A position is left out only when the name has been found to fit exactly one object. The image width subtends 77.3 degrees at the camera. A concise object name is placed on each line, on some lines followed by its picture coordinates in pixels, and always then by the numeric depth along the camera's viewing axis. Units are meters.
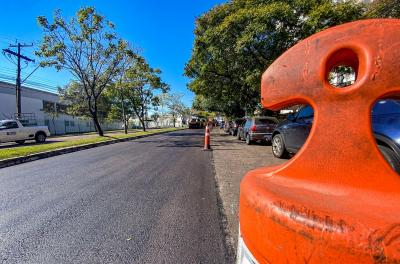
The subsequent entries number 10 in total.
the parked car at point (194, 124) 45.34
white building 31.92
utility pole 23.70
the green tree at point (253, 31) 12.36
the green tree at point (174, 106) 73.25
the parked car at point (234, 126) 20.45
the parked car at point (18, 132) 15.39
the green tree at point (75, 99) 39.06
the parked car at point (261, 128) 12.55
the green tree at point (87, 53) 17.95
